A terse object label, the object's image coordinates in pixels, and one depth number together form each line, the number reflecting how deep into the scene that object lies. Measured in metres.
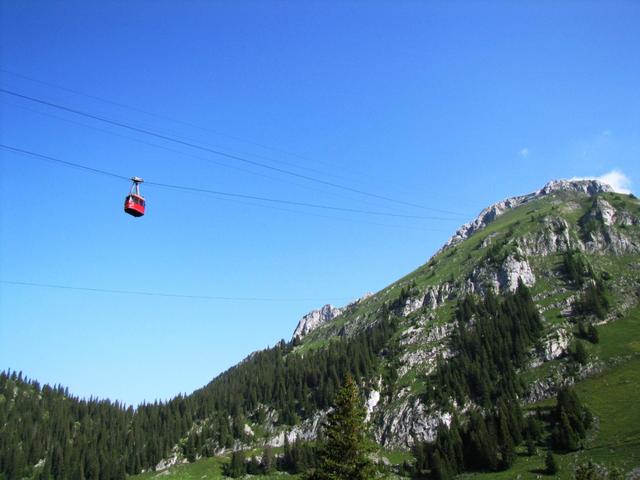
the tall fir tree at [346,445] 42.41
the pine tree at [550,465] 85.59
